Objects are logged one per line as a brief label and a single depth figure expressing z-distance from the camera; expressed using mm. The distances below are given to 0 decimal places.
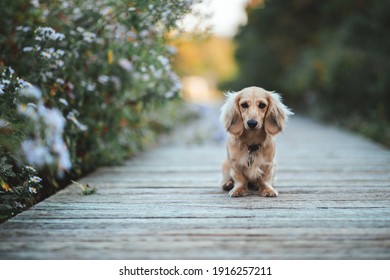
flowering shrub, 3109
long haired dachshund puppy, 3332
